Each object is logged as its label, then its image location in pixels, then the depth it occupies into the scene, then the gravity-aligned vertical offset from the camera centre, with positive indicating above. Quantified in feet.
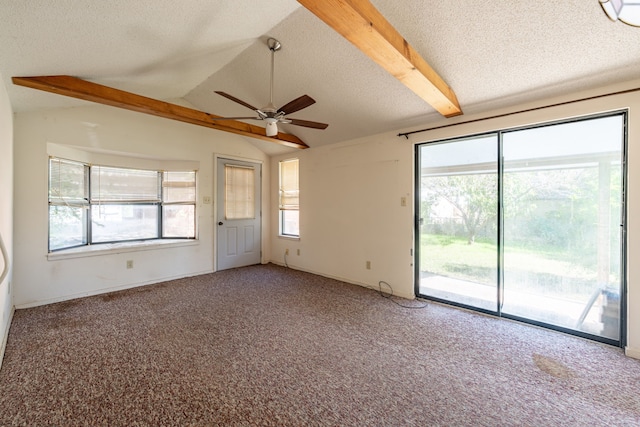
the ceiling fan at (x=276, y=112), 7.87 +3.09
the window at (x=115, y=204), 11.89 +0.24
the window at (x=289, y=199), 17.44 +0.76
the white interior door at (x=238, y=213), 16.43 -0.23
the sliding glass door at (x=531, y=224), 8.13 -0.42
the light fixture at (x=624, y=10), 4.00 +3.21
